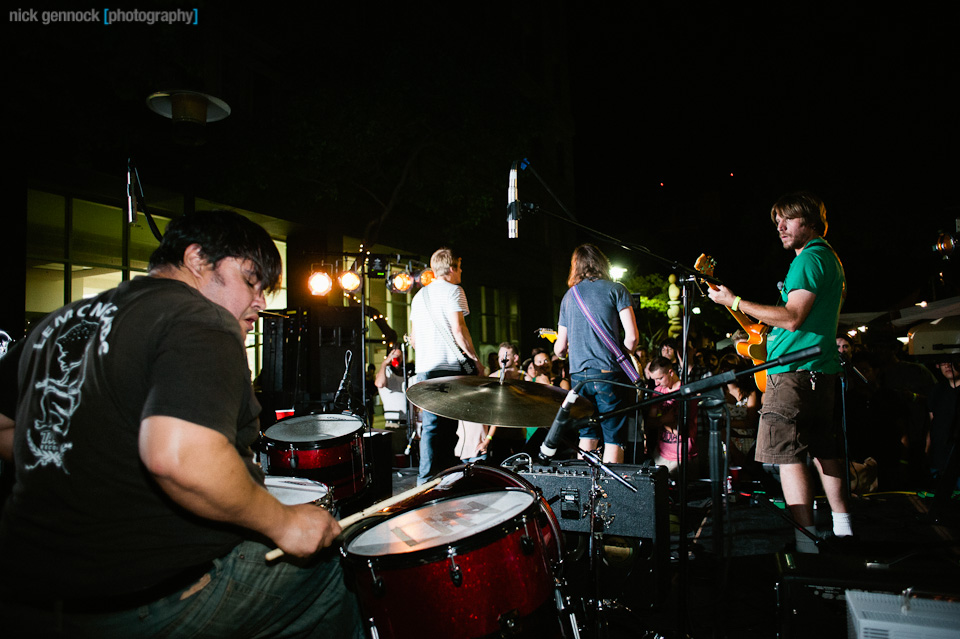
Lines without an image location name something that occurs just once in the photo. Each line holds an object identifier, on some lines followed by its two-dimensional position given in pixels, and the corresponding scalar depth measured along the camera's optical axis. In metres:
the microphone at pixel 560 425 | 2.09
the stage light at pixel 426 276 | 9.34
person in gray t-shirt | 4.26
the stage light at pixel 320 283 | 9.62
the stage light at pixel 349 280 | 9.66
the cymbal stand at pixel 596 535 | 2.77
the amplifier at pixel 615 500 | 3.36
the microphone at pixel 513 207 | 3.44
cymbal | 3.05
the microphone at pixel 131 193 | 4.19
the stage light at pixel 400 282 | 10.34
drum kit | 1.96
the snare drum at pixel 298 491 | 2.82
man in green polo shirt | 3.28
